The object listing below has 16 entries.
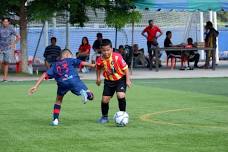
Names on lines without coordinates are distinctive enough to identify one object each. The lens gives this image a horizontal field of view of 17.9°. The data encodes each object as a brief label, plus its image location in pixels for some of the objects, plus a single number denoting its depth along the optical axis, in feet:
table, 93.66
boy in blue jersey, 40.19
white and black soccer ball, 37.76
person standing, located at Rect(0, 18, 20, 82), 78.38
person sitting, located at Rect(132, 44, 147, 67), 105.19
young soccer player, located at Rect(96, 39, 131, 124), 39.78
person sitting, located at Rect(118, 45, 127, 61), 98.45
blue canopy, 87.76
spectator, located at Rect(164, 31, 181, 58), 99.90
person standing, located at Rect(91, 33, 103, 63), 95.40
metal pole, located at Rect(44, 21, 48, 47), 105.91
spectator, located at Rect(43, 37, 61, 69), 89.04
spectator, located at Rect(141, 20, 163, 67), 97.30
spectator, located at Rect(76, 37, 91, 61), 95.76
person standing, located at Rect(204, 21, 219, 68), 98.94
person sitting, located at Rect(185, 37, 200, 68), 100.65
